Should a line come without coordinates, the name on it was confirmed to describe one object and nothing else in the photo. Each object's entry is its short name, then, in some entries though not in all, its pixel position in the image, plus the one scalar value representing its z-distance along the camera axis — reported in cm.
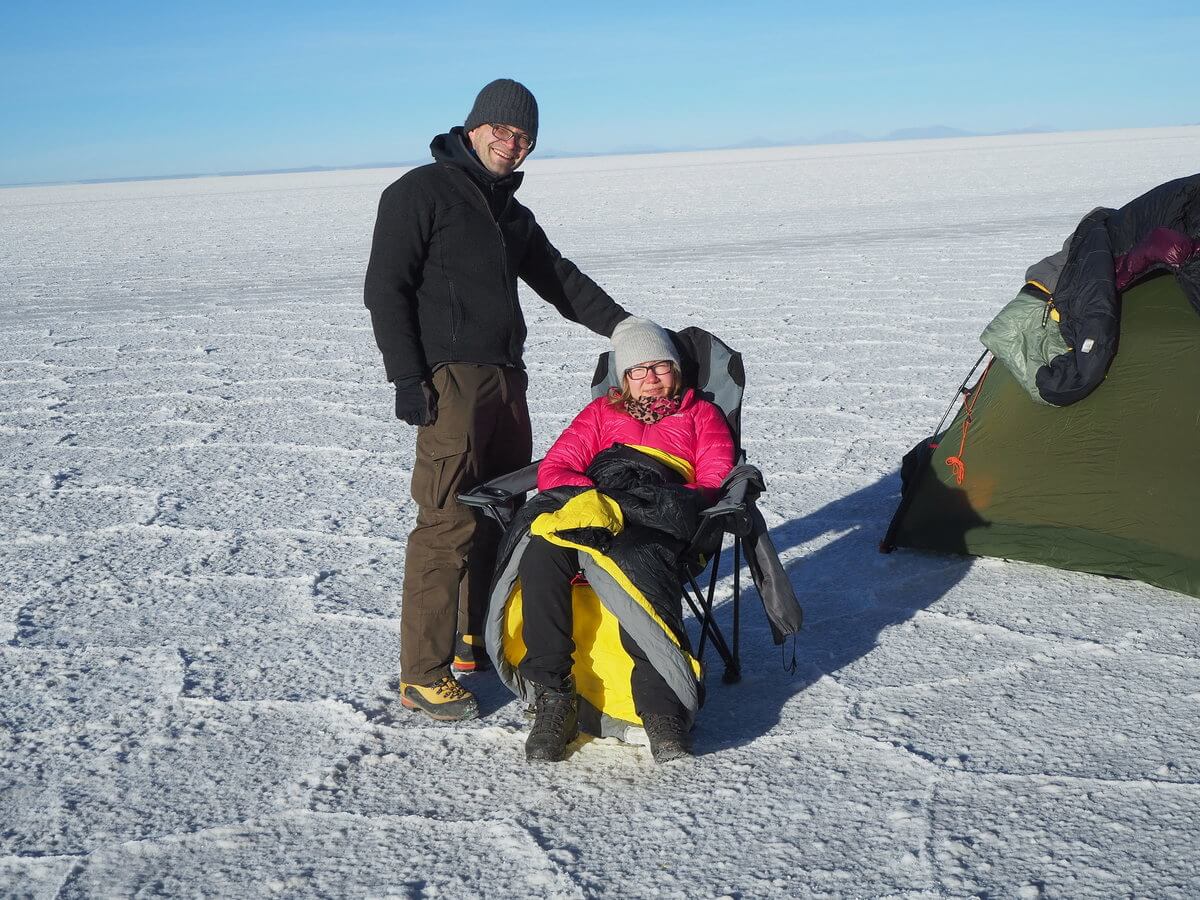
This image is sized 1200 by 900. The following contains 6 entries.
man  273
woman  261
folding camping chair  270
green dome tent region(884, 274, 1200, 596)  340
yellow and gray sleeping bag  260
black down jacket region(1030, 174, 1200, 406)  339
